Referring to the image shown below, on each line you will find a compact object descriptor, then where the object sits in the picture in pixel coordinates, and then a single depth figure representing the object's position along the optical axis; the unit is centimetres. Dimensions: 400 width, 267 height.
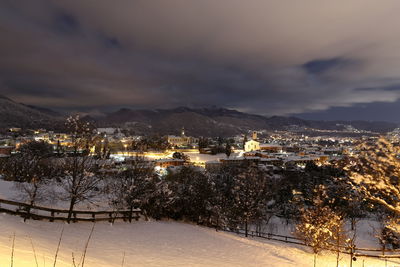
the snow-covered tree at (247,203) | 2788
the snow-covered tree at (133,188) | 2211
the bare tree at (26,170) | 2242
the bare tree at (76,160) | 1773
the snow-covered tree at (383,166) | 879
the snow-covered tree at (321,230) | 1898
